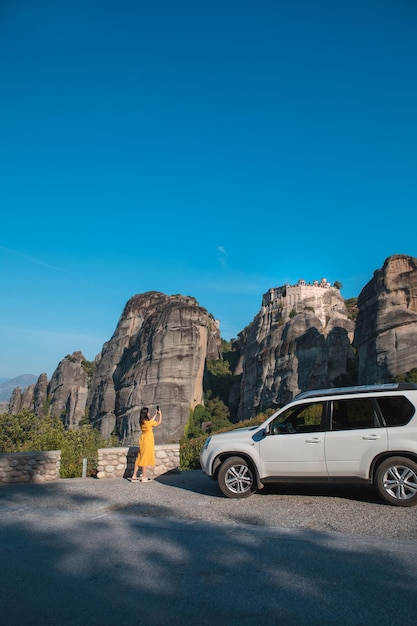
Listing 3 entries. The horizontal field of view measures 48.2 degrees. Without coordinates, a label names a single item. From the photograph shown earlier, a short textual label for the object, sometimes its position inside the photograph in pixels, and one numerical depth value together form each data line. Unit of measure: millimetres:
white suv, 6949
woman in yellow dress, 10359
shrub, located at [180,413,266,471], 13859
